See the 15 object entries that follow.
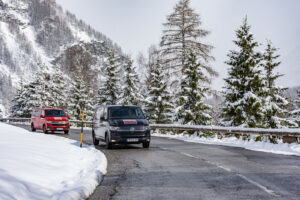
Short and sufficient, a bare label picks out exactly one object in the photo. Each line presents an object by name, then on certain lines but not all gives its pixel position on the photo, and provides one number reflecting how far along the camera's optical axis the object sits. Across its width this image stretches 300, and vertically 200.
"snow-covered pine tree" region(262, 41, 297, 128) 29.08
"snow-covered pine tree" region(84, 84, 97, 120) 50.09
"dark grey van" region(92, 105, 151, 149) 13.09
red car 23.48
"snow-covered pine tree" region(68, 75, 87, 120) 50.31
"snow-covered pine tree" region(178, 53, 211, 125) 25.70
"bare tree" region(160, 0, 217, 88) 30.19
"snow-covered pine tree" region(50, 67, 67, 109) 57.59
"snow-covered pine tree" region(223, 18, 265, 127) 22.78
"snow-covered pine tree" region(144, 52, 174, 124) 32.91
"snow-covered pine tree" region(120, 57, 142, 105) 37.61
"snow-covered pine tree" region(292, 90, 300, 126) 36.23
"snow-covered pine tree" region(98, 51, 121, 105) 40.38
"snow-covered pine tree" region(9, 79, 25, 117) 58.28
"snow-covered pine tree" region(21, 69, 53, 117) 54.22
